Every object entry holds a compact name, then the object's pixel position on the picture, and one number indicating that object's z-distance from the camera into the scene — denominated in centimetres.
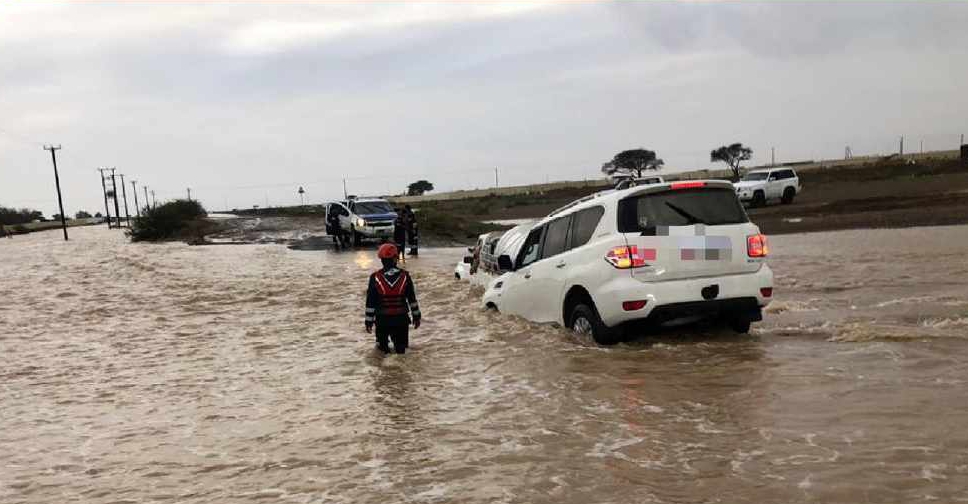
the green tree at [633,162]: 9912
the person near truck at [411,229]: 2480
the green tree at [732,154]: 9975
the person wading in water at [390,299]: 816
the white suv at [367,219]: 2824
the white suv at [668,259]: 713
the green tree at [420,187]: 13650
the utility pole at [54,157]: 7850
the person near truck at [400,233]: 2242
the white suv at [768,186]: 3553
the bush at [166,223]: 5159
